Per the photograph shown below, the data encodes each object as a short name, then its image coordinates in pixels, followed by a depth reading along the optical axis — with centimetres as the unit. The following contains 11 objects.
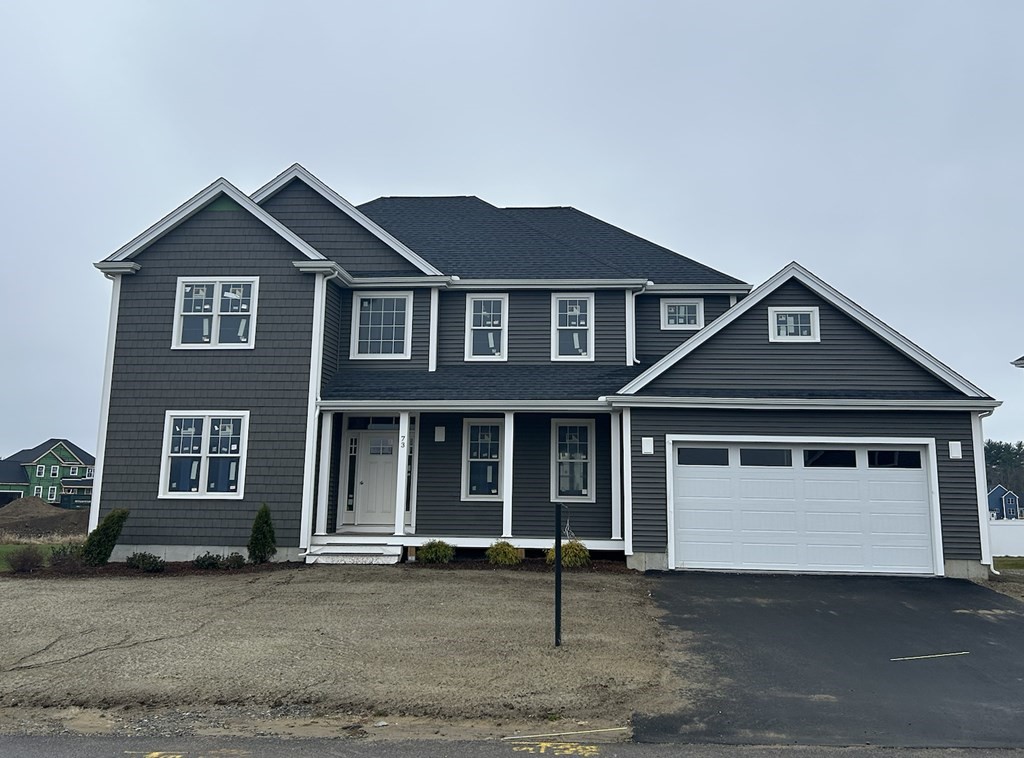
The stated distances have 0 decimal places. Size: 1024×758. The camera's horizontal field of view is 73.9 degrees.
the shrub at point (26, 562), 1186
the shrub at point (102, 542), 1220
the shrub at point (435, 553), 1278
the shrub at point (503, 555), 1251
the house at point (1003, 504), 5288
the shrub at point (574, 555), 1223
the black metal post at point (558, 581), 682
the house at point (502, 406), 1192
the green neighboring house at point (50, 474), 5959
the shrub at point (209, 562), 1220
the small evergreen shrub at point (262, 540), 1241
